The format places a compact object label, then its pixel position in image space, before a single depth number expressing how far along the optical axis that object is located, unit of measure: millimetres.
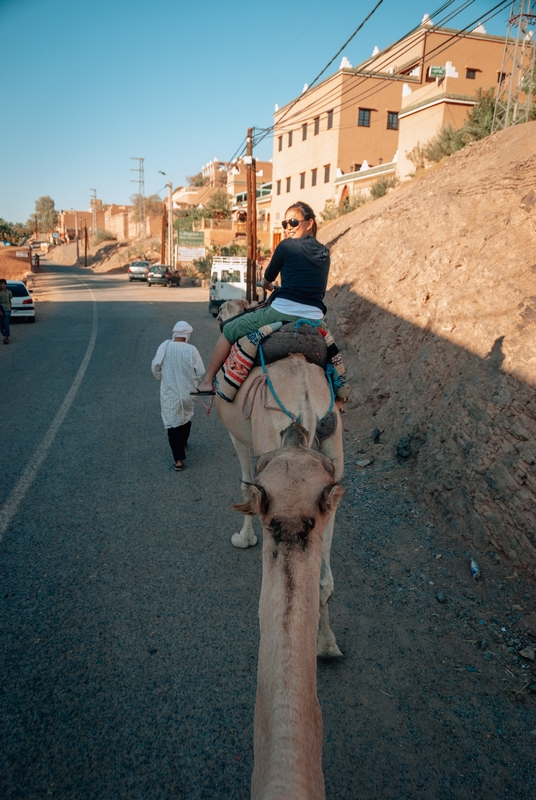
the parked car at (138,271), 46938
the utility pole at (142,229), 85188
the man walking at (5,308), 16078
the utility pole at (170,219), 50753
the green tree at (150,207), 92000
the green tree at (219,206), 64688
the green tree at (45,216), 147875
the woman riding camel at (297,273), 4039
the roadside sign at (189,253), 55031
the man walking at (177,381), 7109
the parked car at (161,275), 42375
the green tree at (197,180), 88375
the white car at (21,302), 20688
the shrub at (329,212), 30762
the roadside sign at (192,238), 55094
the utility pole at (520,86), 14014
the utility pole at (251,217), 24434
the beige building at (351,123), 33062
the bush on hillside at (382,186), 23616
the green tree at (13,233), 91112
